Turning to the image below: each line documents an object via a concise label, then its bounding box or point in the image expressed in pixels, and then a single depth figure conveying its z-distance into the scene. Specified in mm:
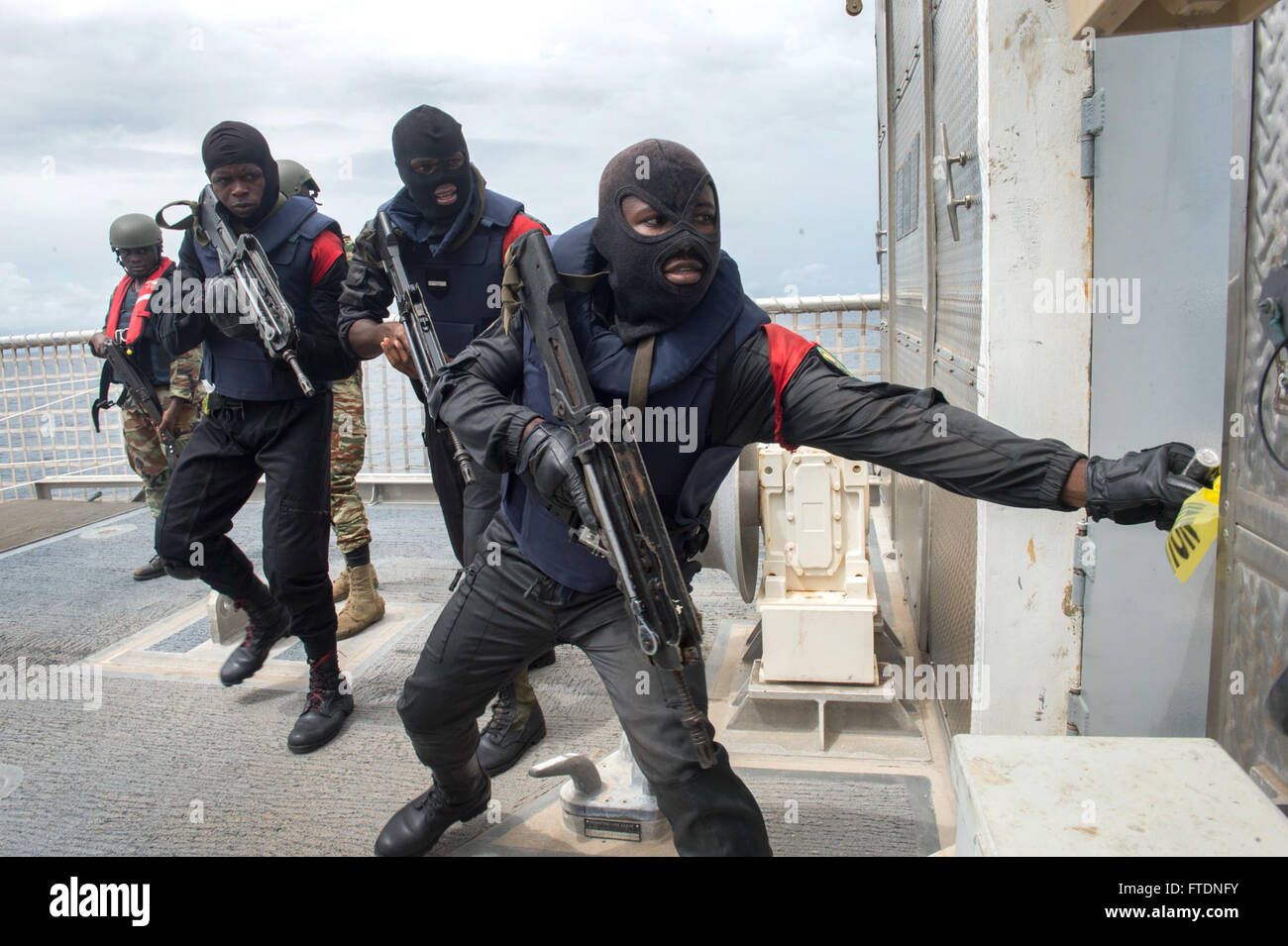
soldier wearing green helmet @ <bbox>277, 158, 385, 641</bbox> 4523
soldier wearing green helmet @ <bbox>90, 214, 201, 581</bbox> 5078
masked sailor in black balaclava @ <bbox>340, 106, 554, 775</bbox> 3123
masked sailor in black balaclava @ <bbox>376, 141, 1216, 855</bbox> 1927
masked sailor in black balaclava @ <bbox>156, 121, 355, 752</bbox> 3330
